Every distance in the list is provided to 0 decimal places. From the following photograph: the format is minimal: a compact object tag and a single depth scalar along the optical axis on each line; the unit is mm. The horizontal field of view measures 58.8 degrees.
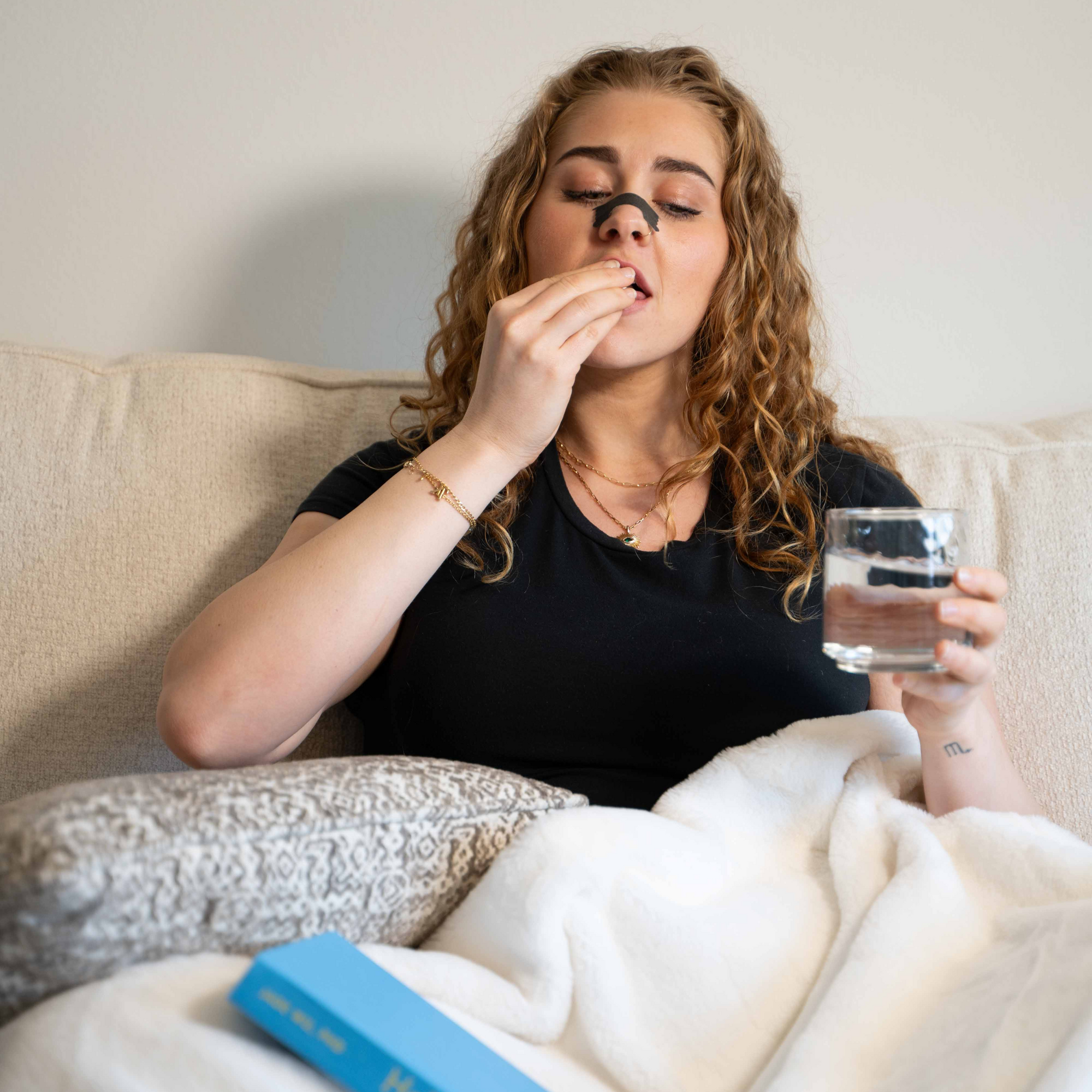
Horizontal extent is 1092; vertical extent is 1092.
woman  943
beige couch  1153
